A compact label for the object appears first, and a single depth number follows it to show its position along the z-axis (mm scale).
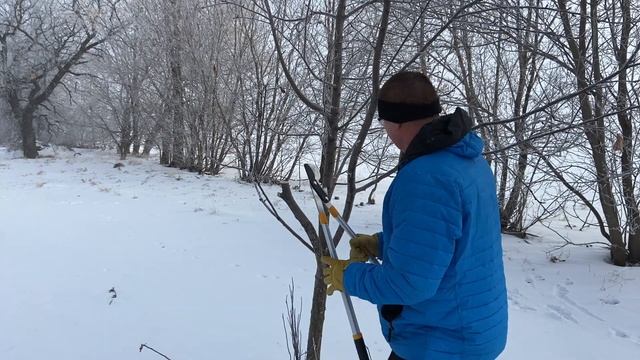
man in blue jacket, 1309
